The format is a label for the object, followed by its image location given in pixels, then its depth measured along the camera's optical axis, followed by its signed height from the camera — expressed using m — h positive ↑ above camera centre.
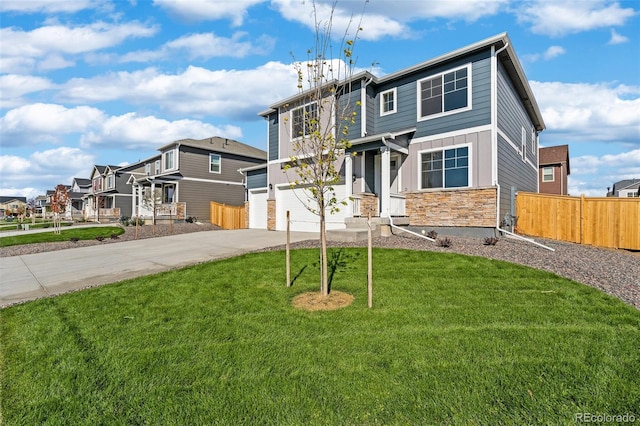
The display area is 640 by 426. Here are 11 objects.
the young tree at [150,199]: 25.12 +0.85
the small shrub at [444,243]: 8.24 -0.89
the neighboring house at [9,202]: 74.68 +1.91
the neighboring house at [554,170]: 26.72 +3.42
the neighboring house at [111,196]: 33.56 +1.50
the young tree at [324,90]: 4.56 +1.83
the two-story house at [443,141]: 10.53 +2.53
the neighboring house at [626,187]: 38.22 +2.93
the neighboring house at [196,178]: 24.48 +2.56
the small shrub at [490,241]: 8.41 -0.87
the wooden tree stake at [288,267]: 5.25 -0.98
